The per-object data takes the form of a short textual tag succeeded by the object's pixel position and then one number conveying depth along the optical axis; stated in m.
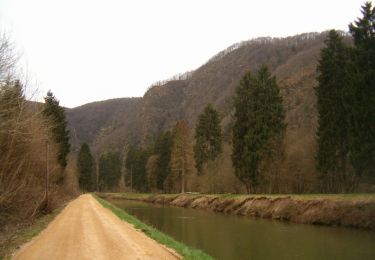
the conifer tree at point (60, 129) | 56.09
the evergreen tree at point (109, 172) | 141.88
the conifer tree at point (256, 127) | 49.16
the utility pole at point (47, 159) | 33.81
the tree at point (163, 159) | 90.50
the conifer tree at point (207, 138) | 71.75
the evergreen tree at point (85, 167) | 121.94
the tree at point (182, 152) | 75.25
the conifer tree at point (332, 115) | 39.41
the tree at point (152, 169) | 95.31
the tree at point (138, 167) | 111.25
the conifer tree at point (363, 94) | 31.97
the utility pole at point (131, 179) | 121.81
